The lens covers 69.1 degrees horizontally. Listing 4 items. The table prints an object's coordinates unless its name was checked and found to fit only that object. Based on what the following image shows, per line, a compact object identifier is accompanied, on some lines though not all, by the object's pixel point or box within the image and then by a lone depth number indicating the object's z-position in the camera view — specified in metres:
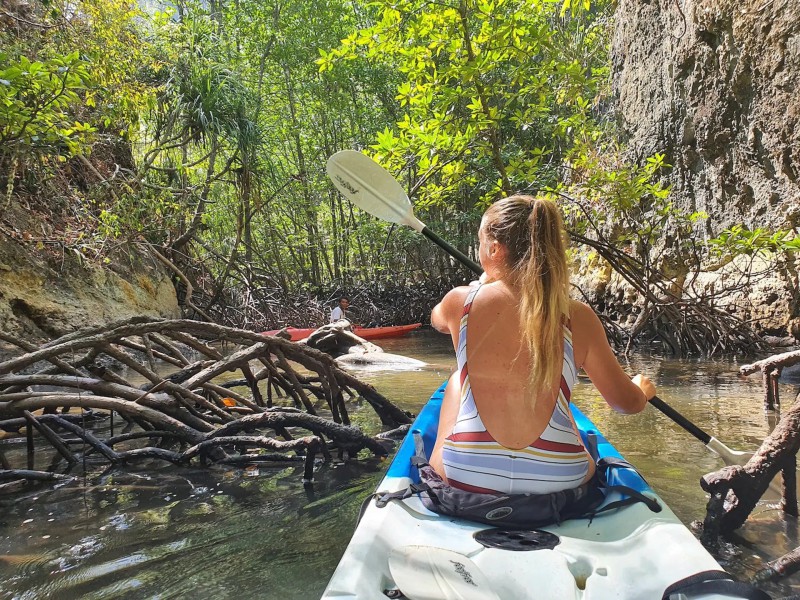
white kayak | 1.35
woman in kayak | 1.71
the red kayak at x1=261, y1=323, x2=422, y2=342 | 10.69
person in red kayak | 10.80
